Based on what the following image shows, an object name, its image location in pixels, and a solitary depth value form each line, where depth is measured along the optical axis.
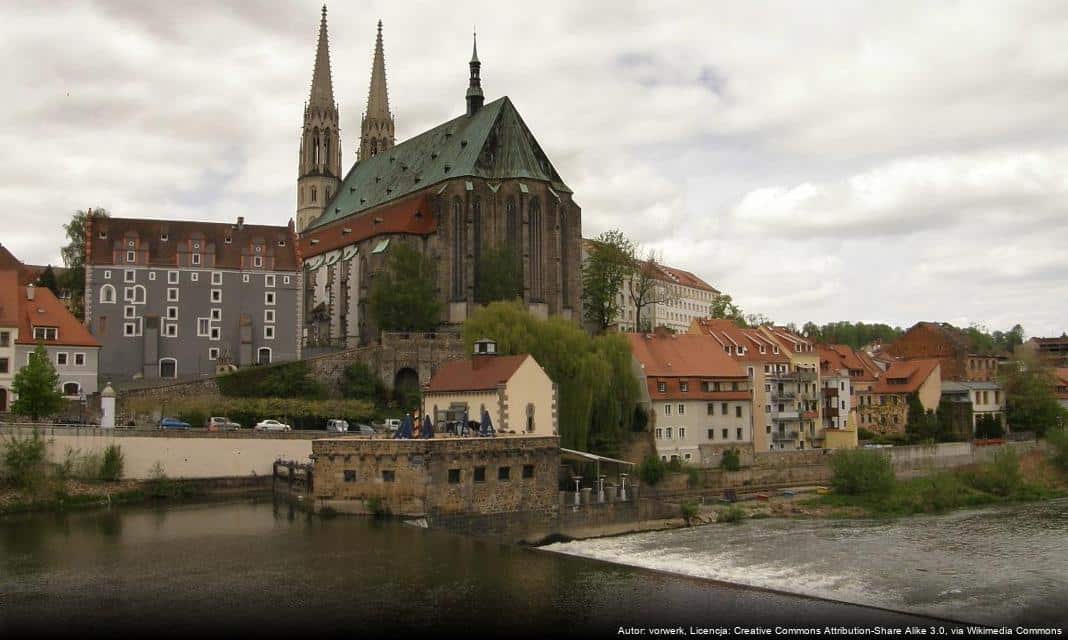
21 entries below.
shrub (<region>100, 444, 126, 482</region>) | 53.69
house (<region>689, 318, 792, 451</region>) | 72.38
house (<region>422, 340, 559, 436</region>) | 53.47
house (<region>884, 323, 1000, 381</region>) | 92.81
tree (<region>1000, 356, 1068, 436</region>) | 85.88
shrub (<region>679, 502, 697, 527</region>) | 50.66
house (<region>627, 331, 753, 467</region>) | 66.62
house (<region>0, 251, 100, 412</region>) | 62.25
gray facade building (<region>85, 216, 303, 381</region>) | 79.38
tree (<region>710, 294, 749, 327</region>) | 132.00
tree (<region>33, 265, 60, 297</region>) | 94.88
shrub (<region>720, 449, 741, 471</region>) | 63.62
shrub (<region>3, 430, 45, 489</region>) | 50.66
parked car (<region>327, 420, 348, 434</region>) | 64.18
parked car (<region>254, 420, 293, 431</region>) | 62.02
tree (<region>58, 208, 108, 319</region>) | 92.56
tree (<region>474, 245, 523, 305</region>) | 91.88
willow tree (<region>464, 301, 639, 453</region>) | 59.62
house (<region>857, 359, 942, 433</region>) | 82.58
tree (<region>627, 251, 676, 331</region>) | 107.69
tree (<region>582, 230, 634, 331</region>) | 104.38
